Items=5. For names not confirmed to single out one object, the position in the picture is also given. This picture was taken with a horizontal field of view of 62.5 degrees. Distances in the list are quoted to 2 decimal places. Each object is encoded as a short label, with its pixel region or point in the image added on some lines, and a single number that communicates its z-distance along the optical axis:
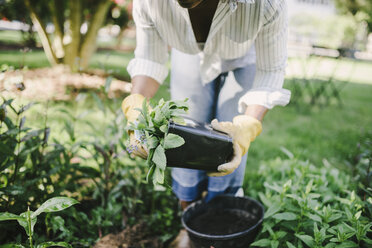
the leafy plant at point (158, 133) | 1.12
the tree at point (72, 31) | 4.88
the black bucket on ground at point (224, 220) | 1.47
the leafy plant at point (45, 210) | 1.05
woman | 1.34
